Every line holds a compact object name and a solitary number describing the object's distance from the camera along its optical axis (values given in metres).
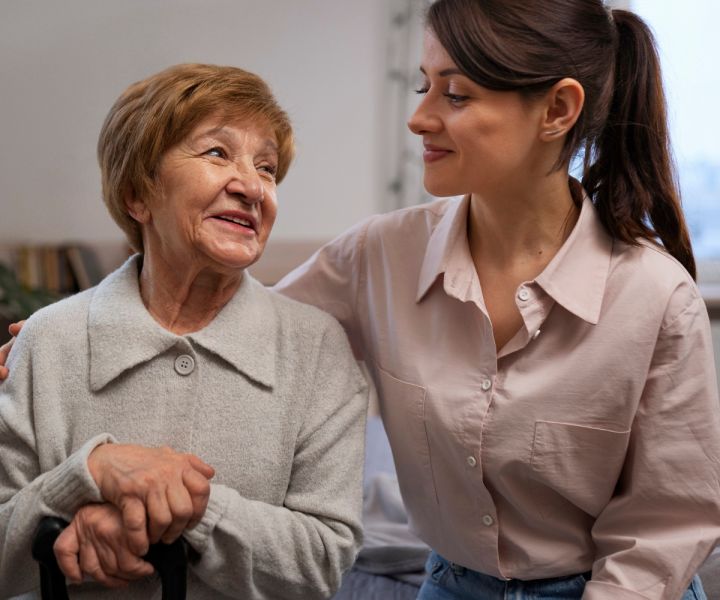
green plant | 3.39
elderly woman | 1.28
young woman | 1.33
